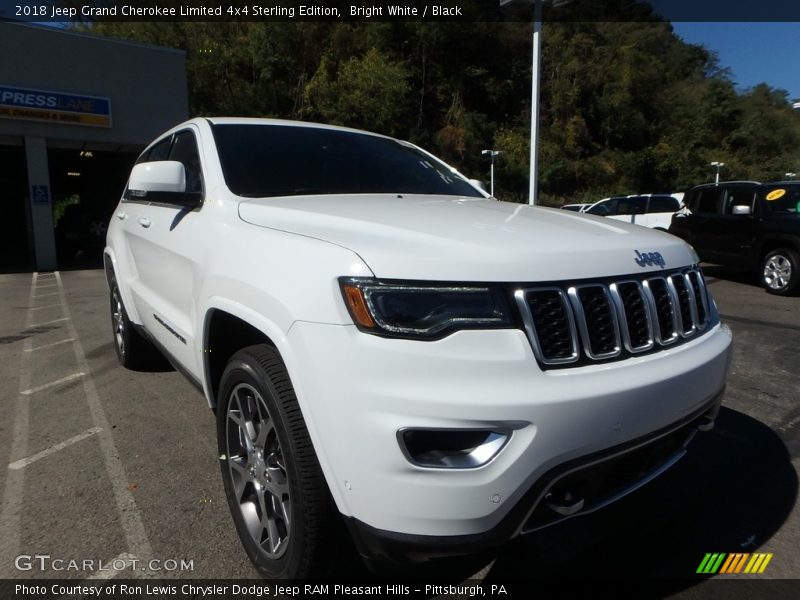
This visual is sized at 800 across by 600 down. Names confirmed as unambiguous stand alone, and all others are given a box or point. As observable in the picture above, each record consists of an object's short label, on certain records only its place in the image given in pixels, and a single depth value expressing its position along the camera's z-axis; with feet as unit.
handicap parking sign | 43.66
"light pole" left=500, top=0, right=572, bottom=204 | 40.16
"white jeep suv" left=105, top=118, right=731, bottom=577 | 5.00
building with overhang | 41.88
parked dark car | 27.43
